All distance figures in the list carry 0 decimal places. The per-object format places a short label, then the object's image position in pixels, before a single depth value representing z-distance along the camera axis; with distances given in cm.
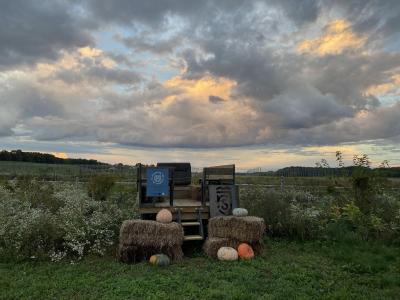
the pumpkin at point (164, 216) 718
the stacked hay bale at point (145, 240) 675
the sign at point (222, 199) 808
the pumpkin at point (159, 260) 646
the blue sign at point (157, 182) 782
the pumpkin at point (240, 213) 752
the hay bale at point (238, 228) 724
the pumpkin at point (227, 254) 685
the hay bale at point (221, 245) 719
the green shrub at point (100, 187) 1191
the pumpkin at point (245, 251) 698
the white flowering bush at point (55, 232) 688
